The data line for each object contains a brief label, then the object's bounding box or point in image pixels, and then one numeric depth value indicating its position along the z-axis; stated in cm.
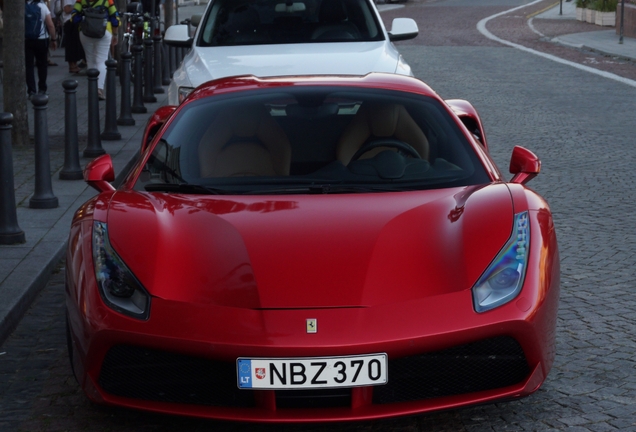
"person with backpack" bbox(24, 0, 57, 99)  1437
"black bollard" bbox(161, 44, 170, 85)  1803
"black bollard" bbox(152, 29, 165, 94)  1619
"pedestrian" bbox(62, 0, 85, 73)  1766
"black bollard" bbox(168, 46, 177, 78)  1878
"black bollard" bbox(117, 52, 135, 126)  1252
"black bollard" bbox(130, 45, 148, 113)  1391
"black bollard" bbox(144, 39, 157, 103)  1498
